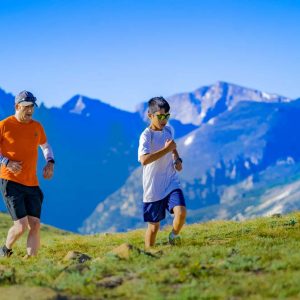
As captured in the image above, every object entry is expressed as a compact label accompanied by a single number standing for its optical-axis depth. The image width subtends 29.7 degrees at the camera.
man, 12.02
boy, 12.04
